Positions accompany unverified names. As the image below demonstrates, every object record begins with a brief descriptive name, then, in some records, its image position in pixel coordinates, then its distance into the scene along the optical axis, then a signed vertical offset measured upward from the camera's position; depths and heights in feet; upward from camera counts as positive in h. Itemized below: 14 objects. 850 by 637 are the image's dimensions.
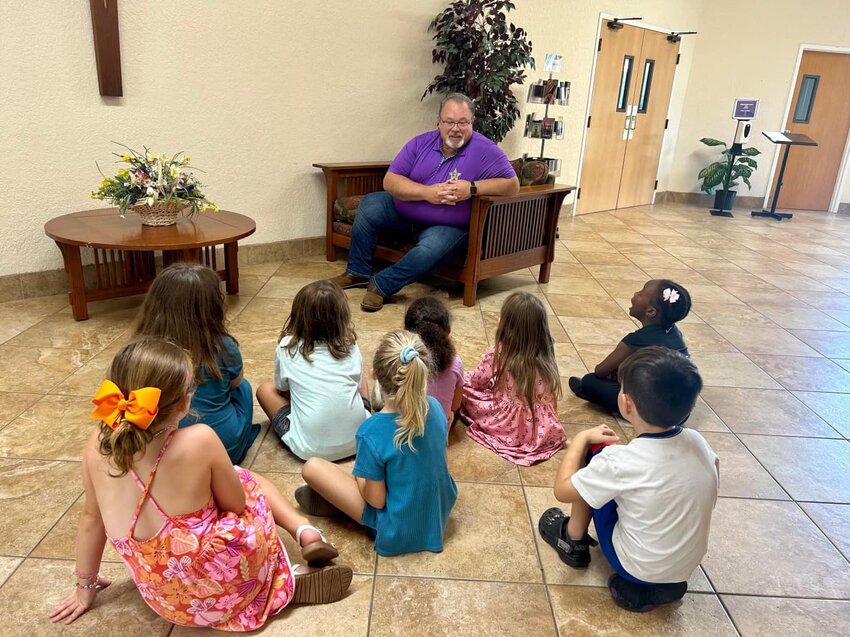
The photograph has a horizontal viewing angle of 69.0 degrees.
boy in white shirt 4.45 -2.64
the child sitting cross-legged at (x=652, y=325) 7.43 -2.53
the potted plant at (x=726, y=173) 25.46 -2.29
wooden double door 22.57 -0.30
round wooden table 9.54 -2.40
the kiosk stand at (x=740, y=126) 24.98 -0.42
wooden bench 11.98 -2.54
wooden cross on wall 10.53 +0.49
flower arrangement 9.96 -1.64
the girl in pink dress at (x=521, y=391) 6.93 -3.14
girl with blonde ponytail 5.00 -2.95
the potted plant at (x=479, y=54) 15.03 +1.03
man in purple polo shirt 11.59 -1.63
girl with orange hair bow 3.80 -2.73
